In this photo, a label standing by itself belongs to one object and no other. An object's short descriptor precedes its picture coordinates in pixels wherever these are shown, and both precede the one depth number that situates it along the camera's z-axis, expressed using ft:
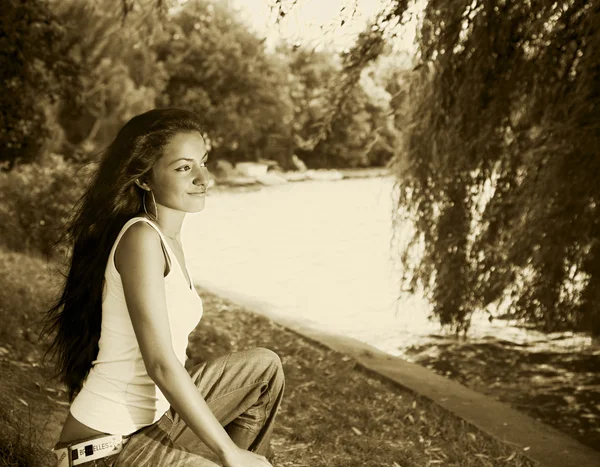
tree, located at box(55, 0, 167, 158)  78.91
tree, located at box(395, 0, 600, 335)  14.48
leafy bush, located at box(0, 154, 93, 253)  29.40
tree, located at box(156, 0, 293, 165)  99.09
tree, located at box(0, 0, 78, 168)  22.68
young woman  6.61
